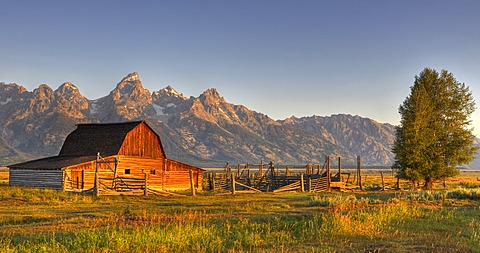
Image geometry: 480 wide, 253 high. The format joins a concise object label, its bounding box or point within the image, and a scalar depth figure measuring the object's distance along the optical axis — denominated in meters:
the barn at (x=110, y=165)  38.44
